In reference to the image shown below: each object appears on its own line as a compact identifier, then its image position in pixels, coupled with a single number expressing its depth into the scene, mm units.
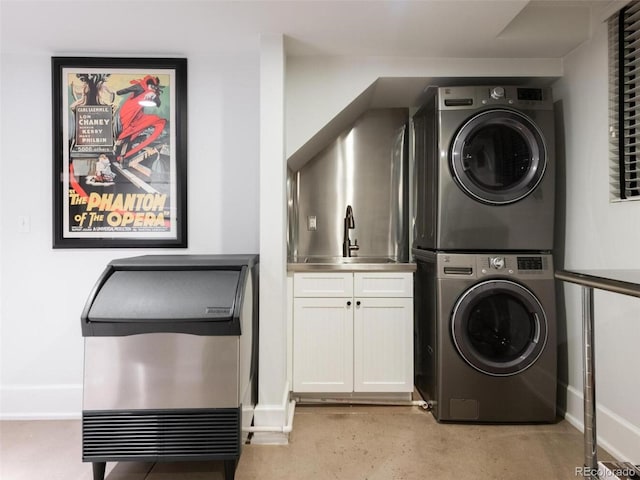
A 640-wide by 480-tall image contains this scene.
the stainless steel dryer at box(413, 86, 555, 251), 2232
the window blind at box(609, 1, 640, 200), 1874
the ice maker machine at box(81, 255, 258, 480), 1634
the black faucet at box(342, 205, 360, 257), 2908
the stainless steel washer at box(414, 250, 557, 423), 2207
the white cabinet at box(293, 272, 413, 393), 2414
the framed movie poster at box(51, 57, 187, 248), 2402
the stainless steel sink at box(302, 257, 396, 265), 2930
